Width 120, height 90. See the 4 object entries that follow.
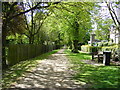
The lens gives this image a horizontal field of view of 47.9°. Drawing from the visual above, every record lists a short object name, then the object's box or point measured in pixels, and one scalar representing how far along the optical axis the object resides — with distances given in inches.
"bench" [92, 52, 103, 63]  429.0
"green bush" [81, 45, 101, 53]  1015.9
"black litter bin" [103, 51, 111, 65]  376.5
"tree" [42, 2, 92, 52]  839.3
